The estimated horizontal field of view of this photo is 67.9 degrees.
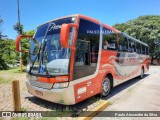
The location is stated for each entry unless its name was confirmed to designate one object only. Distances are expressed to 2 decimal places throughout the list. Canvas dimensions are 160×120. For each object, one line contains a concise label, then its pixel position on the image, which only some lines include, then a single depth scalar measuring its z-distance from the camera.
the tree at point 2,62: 15.07
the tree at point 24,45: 11.99
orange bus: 3.41
